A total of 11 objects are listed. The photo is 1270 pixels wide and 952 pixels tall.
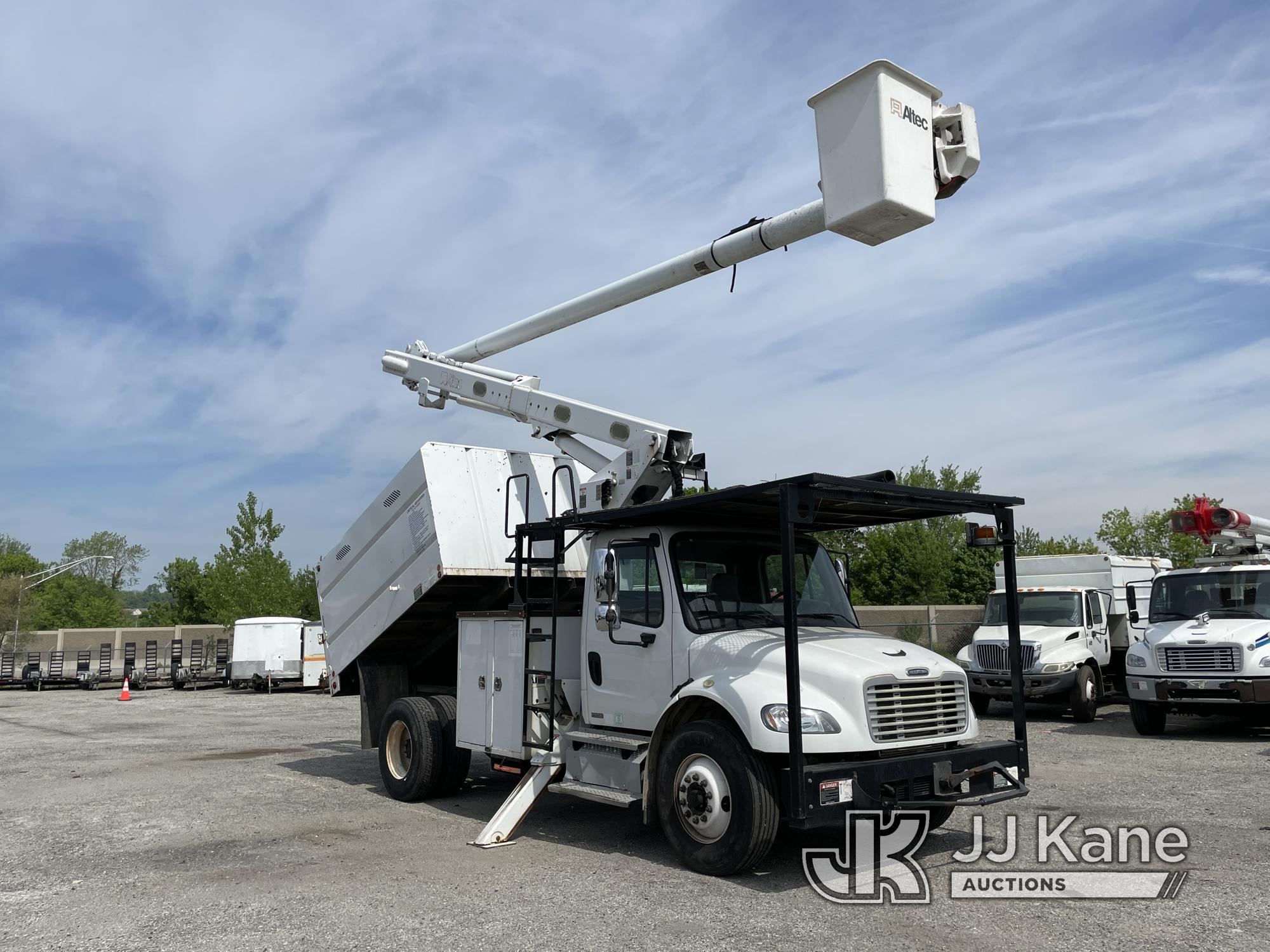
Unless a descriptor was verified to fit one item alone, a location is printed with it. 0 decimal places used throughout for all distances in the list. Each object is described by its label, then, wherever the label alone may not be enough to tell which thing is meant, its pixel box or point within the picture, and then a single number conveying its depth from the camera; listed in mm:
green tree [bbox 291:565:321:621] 42875
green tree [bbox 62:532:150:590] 99250
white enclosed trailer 29594
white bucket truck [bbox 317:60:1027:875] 6160
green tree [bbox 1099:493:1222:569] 44625
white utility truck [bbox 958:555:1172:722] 15961
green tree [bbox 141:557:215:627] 64000
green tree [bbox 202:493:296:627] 41531
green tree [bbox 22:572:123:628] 66750
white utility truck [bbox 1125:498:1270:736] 12898
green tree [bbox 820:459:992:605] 43906
